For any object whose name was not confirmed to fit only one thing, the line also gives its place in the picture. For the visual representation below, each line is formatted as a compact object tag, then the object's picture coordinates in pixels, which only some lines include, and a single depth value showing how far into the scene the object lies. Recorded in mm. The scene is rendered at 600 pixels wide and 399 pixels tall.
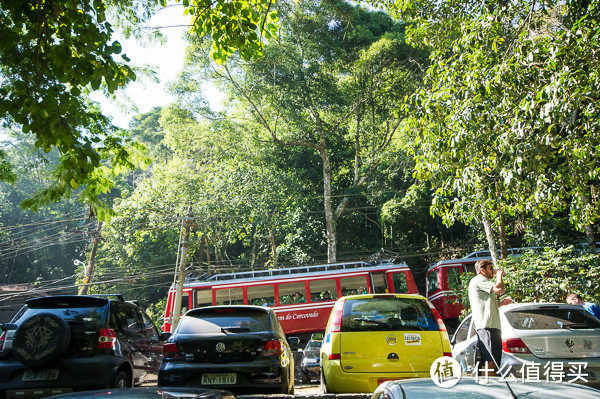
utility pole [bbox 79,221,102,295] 25023
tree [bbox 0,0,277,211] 5609
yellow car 5930
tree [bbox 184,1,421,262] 23953
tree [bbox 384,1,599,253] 6980
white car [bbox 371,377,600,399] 2553
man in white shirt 5906
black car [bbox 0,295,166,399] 6047
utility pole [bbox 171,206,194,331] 18891
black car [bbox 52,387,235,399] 2998
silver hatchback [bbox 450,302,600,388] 6098
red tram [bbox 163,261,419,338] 20219
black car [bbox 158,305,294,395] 5926
